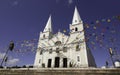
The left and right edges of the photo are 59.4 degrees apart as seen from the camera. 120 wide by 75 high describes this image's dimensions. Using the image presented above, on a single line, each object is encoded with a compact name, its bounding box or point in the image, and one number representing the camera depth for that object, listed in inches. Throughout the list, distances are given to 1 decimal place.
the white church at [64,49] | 1037.8
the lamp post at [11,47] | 1000.2
